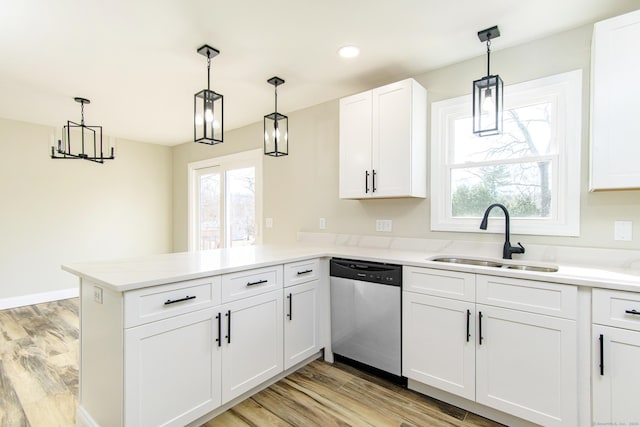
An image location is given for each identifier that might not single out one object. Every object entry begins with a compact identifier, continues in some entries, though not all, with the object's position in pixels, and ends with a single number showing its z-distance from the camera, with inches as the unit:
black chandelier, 172.6
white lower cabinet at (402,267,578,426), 63.4
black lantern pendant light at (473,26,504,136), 77.7
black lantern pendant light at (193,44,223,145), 82.6
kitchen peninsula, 58.6
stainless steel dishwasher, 85.8
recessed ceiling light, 90.7
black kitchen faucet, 85.3
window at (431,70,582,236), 81.9
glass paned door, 171.6
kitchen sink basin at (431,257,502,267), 90.0
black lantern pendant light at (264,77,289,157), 111.7
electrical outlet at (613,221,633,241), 74.6
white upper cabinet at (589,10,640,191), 64.9
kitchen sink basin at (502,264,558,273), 78.4
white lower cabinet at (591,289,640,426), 56.8
